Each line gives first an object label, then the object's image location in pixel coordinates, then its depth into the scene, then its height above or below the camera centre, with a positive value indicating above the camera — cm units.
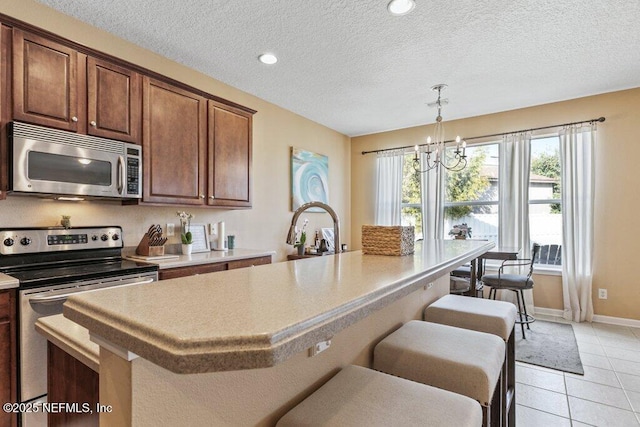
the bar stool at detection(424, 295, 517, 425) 156 -53
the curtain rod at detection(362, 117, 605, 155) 371 +107
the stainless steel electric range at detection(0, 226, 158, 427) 162 -34
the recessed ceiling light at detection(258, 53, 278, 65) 285 +140
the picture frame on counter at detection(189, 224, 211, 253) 305 -23
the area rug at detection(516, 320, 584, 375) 271 -126
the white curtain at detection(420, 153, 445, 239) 470 +17
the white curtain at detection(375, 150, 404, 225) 508 +43
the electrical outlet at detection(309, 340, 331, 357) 93 -39
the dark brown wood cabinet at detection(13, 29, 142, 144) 189 +80
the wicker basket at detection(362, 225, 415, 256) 141 -12
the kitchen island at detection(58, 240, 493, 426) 43 -18
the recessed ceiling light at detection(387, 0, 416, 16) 213 +140
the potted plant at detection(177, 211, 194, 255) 284 -17
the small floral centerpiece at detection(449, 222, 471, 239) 411 -23
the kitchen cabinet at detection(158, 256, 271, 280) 229 -43
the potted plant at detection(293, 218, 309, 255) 414 -37
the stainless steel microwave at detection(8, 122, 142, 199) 185 +32
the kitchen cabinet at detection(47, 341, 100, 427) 83 -48
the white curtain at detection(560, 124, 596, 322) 373 -8
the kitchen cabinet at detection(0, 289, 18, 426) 156 -67
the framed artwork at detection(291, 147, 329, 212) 436 +52
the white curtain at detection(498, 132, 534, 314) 409 +24
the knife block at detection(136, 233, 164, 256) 251 -28
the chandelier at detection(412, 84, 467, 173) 468 +88
